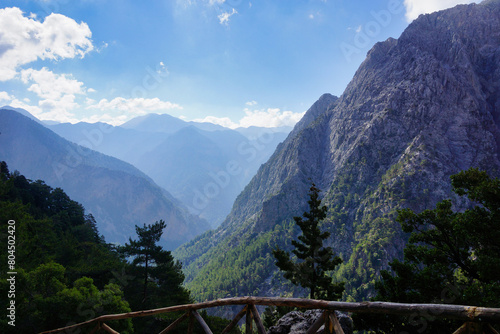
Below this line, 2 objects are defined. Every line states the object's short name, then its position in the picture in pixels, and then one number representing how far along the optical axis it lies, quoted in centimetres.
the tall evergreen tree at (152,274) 2816
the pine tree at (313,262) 2245
